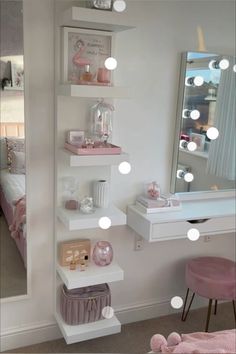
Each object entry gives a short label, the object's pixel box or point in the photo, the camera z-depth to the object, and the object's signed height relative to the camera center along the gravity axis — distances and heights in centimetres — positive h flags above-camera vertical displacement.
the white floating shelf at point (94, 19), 185 +32
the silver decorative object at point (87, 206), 216 -66
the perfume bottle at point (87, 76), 204 +5
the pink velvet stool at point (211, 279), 241 -116
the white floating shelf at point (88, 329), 220 -137
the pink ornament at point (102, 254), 225 -95
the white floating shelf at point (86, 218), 206 -70
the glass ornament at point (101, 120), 217 -19
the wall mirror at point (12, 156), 198 -40
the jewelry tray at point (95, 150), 200 -33
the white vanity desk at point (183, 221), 227 -78
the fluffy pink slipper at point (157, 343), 150 -96
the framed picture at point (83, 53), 205 +17
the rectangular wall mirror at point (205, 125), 244 -23
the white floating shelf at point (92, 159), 198 -38
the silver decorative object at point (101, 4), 192 +39
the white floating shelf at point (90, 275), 211 -103
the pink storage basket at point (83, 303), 227 -126
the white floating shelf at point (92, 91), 192 -3
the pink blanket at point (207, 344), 140 -92
